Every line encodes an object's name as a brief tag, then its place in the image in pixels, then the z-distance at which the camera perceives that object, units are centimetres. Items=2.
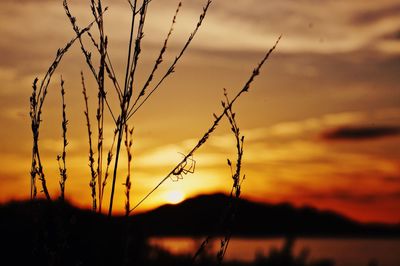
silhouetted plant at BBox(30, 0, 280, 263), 319
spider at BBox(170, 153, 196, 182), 328
